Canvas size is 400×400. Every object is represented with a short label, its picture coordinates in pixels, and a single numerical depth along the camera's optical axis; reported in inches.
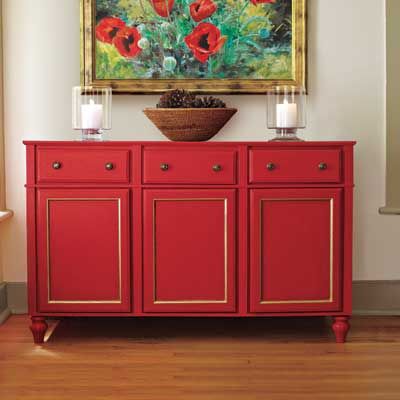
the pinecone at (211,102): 135.0
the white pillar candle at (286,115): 134.9
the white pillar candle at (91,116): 134.3
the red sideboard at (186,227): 129.0
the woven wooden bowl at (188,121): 133.3
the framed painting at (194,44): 145.6
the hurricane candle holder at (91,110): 134.6
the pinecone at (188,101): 134.6
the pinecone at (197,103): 134.6
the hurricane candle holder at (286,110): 135.0
